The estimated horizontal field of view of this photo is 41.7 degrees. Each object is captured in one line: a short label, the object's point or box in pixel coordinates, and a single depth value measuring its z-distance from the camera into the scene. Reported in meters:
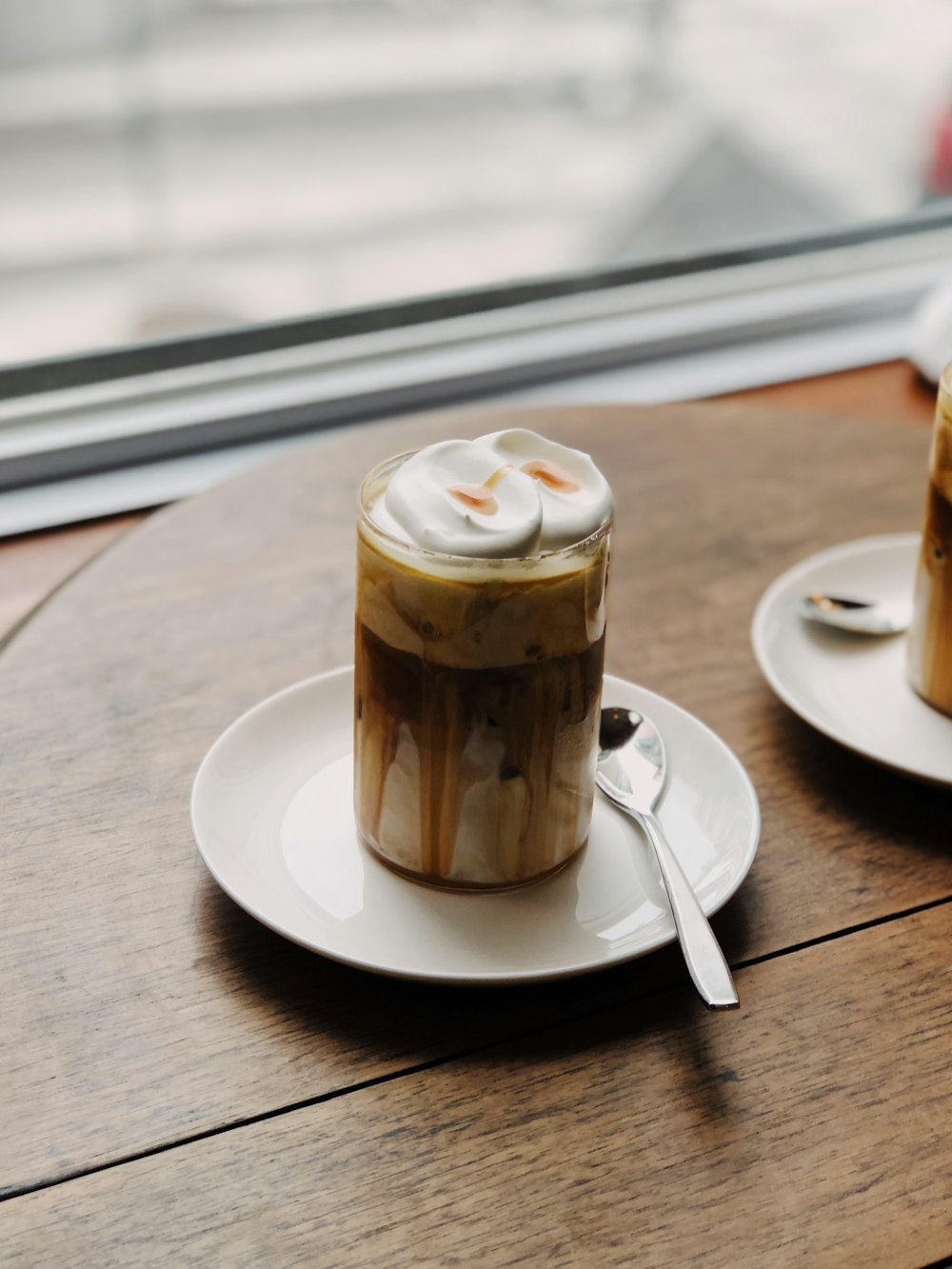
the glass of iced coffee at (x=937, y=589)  0.60
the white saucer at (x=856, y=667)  0.61
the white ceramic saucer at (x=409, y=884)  0.47
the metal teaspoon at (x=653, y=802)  0.45
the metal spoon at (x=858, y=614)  0.69
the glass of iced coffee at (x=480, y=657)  0.45
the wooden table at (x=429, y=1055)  0.39
